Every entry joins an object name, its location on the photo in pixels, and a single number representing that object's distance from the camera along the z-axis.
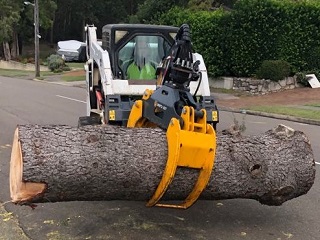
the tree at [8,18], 50.69
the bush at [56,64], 42.38
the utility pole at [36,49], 36.38
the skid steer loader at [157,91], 4.67
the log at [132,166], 4.52
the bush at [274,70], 21.83
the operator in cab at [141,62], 7.96
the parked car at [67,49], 49.34
